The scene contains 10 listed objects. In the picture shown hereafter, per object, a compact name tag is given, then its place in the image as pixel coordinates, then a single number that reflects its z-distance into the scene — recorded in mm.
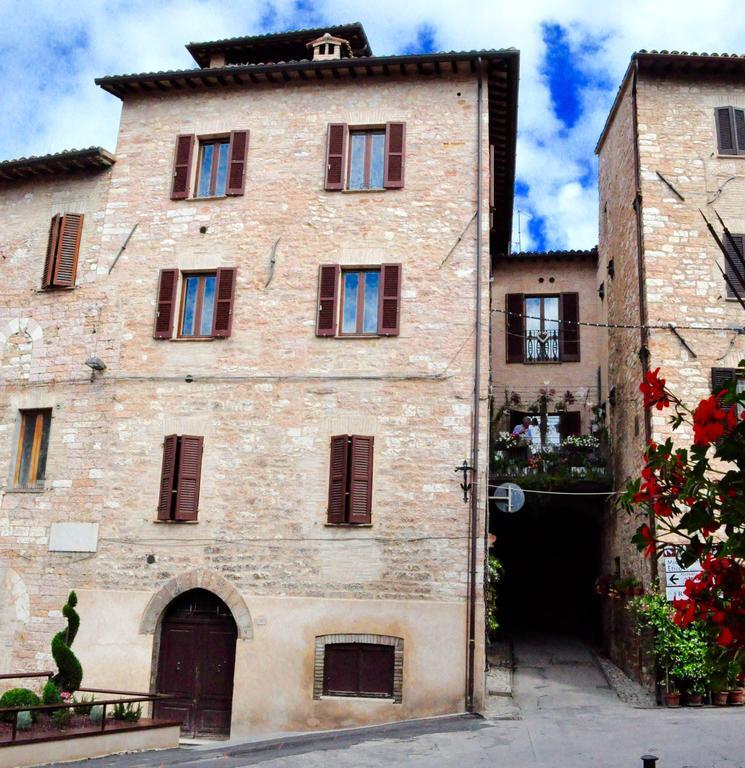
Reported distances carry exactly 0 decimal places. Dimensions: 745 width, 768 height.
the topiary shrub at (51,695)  12602
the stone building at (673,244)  15898
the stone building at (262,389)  14203
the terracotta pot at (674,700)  13961
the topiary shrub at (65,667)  13406
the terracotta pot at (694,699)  13953
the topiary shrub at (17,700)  11984
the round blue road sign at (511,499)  14781
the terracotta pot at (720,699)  13904
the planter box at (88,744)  10789
